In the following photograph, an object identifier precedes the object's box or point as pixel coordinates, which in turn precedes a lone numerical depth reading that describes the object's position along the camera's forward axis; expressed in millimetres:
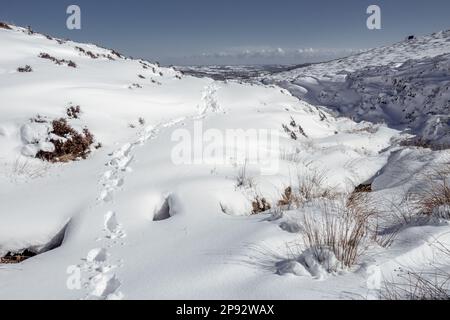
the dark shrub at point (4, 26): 16003
